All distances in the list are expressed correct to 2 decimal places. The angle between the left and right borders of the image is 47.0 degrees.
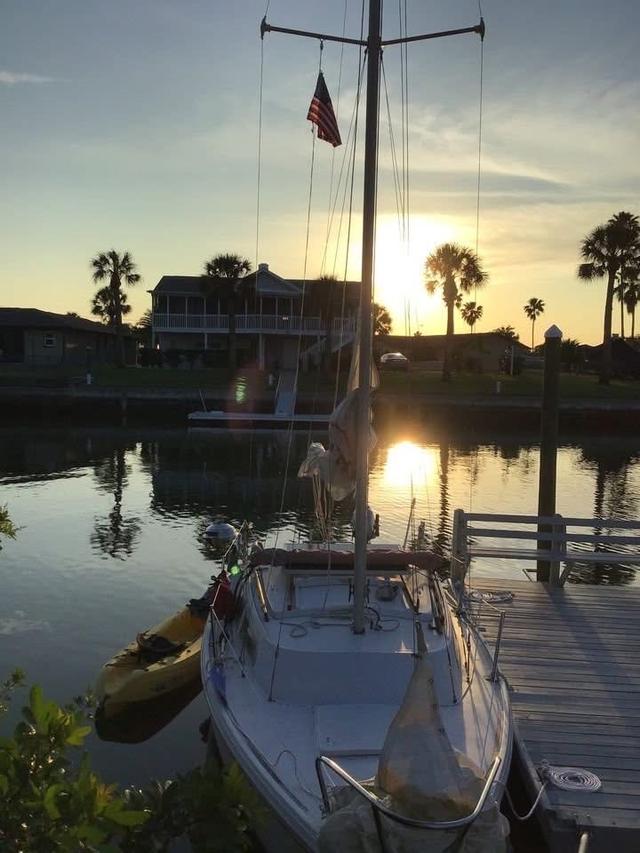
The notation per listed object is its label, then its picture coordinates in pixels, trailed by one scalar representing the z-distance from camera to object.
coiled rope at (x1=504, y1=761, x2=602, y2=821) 6.53
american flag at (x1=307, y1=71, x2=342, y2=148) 8.70
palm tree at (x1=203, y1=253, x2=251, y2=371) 59.38
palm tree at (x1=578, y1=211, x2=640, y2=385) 61.16
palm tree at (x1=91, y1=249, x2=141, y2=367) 69.31
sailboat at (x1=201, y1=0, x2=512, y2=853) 4.37
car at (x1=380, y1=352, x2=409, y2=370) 68.81
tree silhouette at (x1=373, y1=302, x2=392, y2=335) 73.62
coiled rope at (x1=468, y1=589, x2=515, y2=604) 11.80
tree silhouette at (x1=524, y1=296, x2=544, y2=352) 117.06
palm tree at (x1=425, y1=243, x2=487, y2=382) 64.06
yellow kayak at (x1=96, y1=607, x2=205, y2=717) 10.49
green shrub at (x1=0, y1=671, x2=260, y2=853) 2.66
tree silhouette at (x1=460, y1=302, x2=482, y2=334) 94.44
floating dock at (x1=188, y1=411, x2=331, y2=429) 47.91
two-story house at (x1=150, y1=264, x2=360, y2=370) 60.28
